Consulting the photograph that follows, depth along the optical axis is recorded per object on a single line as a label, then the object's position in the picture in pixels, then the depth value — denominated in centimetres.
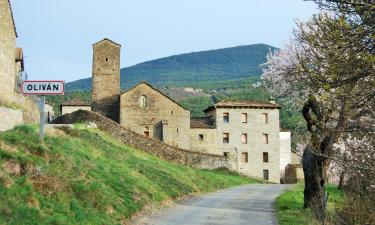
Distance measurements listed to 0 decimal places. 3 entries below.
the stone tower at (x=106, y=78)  5825
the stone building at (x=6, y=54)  2574
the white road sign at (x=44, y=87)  1414
